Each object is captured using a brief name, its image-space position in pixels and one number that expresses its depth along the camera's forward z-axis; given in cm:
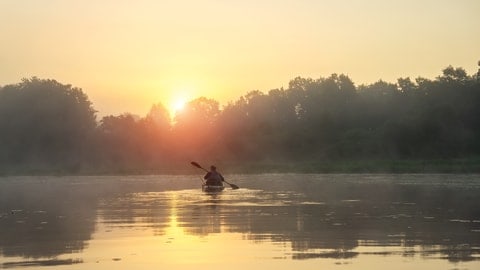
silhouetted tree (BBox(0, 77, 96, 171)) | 9700
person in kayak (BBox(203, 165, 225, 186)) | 4134
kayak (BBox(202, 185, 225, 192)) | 4066
